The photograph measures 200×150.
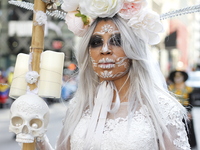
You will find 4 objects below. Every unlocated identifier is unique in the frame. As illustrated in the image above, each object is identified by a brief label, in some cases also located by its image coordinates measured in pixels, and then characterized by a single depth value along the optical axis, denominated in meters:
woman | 2.24
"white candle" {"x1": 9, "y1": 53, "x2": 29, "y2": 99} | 2.40
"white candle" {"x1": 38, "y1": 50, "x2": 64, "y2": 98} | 2.32
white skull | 2.19
